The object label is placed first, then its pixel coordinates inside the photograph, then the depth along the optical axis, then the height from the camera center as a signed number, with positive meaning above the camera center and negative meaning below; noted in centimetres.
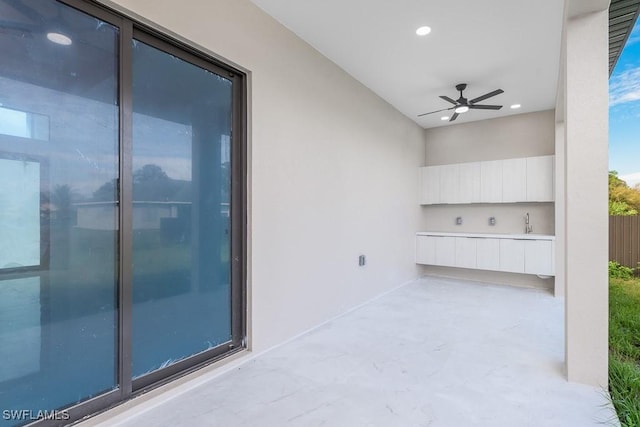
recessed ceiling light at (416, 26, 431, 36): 301 +178
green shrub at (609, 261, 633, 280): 531 -100
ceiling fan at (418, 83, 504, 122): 416 +153
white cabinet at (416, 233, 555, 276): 492 -69
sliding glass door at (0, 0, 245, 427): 157 +2
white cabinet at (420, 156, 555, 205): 510 +56
